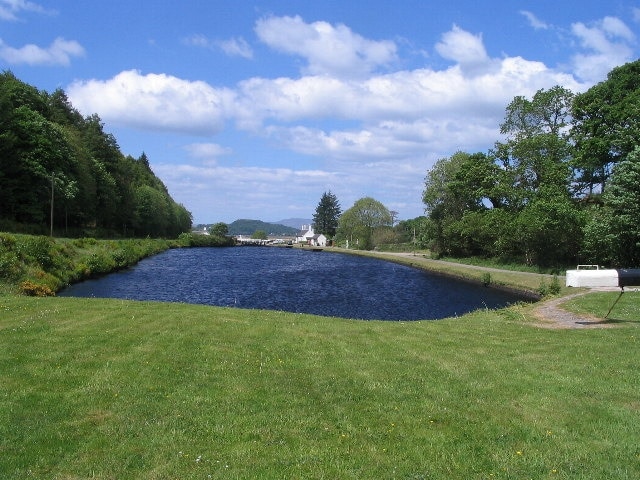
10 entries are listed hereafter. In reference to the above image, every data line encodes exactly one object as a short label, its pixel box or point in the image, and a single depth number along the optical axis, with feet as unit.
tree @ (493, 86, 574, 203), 167.73
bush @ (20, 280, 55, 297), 76.13
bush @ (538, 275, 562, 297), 97.25
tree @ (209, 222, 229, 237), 562.66
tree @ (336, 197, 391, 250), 429.79
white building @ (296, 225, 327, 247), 515.09
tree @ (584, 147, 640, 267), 95.81
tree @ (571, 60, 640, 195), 139.74
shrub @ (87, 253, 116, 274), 145.54
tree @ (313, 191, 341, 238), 537.24
